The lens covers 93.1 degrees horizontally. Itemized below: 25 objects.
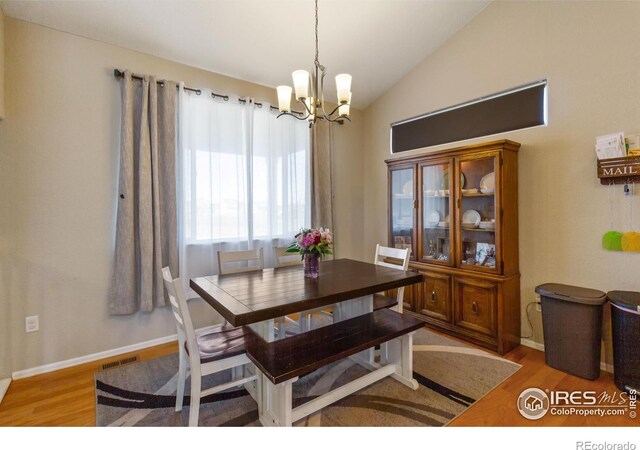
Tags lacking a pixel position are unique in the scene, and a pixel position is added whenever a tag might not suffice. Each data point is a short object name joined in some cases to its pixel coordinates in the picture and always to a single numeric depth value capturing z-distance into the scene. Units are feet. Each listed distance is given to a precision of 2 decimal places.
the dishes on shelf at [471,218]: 9.49
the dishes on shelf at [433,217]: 10.55
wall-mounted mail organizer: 7.00
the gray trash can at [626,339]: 6.52
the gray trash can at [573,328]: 7.18
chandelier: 6.24
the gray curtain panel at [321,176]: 12.08
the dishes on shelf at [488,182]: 8.87
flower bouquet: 7.06
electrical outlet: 7.54
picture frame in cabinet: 8.99
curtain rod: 8.31
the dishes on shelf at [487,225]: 8.91
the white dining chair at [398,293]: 8.39
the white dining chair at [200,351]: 5.12
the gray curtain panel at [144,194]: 8.29
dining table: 5.28
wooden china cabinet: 8.68
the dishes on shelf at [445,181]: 10.05
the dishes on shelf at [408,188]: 11.29
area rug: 5.95
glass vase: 7.34
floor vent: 7.95
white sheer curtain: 9.46
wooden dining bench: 5.25
